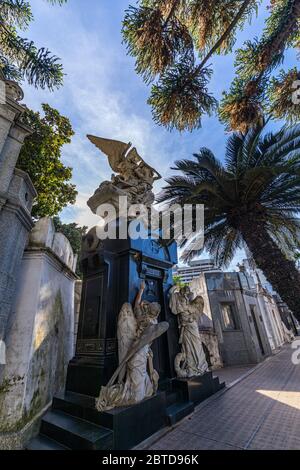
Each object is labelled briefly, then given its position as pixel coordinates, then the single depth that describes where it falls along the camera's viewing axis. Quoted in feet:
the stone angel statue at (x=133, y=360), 8.99
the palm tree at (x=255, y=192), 15.62
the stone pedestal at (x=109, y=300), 10.81
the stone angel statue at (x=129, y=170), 17.61
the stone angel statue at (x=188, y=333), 13.53
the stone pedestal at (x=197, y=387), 12.19
